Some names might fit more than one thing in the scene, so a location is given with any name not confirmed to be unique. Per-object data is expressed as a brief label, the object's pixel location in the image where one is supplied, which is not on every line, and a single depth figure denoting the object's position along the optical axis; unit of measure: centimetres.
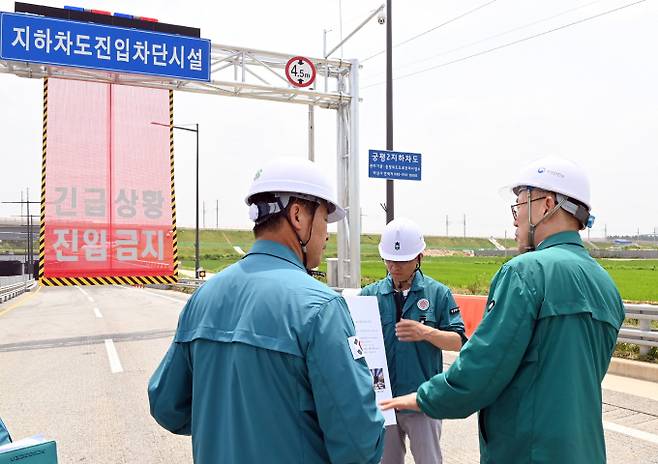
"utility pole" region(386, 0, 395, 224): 1529
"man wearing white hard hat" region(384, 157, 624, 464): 201
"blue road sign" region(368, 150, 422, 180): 1463
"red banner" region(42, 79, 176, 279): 1098
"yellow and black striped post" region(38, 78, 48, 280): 1077
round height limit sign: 1459
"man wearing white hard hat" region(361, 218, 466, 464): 323
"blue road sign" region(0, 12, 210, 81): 1180
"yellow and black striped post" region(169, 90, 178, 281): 1145
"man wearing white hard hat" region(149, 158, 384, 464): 163
